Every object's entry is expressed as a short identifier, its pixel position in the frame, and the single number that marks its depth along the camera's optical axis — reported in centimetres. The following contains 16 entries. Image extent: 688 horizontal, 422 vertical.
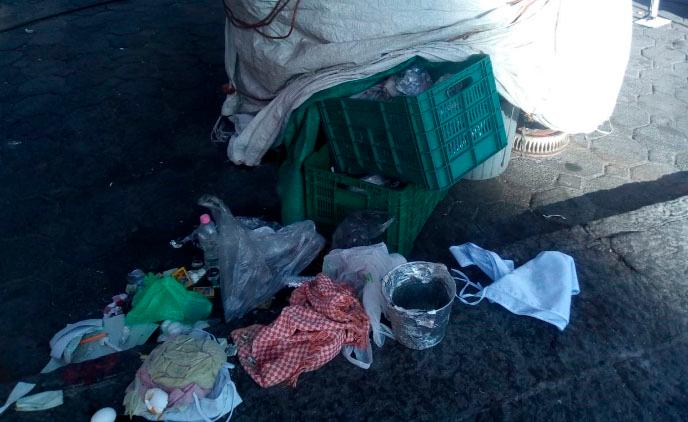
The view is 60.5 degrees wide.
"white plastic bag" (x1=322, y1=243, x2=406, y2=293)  247
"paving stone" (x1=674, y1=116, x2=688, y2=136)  400
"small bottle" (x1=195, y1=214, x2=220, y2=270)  291
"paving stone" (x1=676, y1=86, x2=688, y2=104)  435
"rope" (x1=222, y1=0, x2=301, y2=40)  288
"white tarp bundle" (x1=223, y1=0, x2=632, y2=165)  276
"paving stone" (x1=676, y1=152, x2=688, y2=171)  365
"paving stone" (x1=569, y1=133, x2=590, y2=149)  390
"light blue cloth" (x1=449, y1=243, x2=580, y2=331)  233
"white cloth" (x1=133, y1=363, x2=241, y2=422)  195
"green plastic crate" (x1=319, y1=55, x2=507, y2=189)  253
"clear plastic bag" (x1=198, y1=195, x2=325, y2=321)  256
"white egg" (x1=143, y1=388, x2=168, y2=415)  190
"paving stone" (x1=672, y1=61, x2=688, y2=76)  469
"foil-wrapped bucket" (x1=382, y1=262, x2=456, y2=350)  213
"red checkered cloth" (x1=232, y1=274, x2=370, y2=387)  213
